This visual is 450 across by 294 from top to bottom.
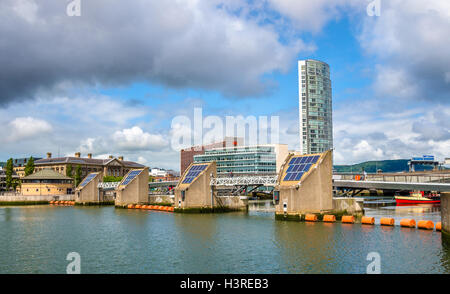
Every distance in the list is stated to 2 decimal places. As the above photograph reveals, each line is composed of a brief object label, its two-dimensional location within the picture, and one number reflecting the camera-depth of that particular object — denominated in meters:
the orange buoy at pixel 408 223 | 55.28
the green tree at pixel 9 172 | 153.62
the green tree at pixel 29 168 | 156.62
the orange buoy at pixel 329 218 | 62.72
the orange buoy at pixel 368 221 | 59.41
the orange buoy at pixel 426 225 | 53.03
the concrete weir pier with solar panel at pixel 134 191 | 111.06
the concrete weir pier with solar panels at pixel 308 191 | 64.69
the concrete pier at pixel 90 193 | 131.25
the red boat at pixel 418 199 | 120.50
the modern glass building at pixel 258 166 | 198.88
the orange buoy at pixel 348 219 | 61.88
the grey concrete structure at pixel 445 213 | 41.75
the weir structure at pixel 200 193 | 88.06
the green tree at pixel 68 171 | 170.30
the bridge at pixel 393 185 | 85.06
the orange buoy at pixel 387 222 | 57.62
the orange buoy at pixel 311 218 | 63.22
